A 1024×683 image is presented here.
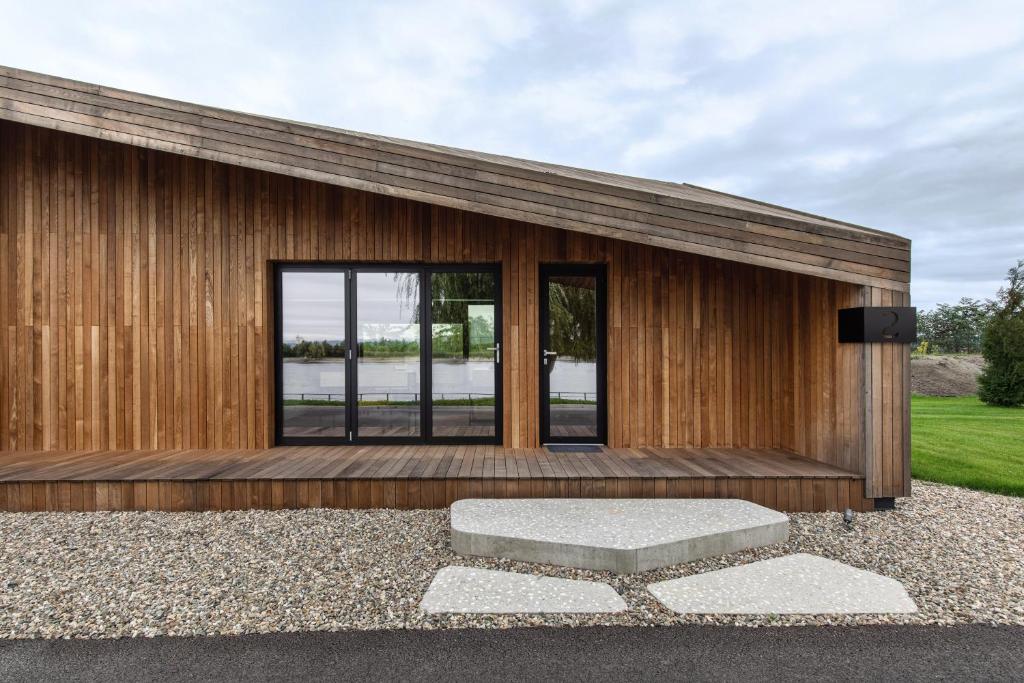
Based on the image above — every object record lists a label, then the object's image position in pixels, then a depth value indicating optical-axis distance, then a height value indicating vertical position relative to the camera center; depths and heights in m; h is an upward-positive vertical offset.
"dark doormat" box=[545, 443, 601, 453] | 4.70 -1.00
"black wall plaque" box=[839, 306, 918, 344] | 3.61 +0.12
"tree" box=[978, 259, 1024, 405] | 10.28 -0.44
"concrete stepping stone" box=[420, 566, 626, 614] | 2.33 -1.23
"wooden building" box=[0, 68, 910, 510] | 4.66 +0.10
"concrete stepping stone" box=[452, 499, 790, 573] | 2.76 -1.11
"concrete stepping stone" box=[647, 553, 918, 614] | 2.34 -1.24
